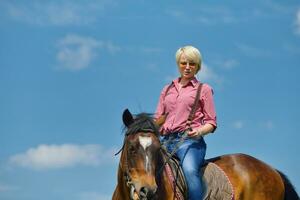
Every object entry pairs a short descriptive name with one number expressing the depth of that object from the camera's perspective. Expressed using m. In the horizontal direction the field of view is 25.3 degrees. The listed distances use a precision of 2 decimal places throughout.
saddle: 10.55
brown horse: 9.55
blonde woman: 10.79
